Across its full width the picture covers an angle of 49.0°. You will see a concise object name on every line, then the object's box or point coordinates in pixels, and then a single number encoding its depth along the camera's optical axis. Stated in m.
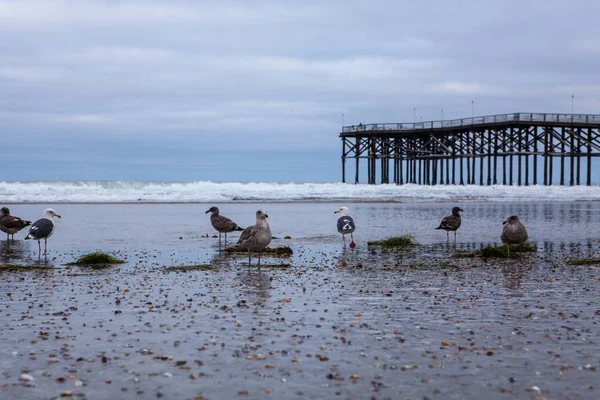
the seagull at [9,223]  17.86
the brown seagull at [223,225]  17.66
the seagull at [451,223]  17.69
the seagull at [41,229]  14.74
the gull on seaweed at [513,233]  14.08
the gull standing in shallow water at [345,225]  17.08
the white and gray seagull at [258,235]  12.62
